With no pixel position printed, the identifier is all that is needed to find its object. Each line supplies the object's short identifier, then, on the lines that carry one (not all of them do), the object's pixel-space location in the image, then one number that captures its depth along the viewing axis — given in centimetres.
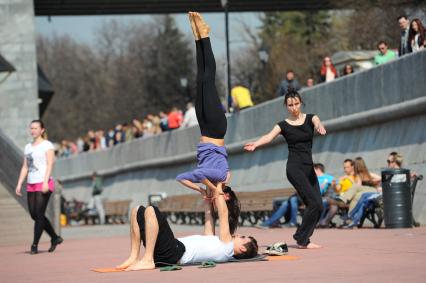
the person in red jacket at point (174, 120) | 4088
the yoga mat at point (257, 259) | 1185
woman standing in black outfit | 1421
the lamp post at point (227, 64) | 3616
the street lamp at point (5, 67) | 3209
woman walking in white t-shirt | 1659
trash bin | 1900
